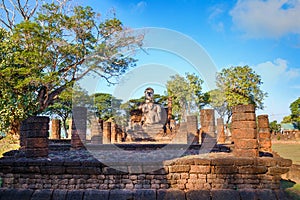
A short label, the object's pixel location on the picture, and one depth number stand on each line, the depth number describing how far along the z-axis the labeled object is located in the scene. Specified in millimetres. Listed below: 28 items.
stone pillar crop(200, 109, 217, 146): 13959
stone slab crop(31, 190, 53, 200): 6301
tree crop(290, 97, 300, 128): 49959
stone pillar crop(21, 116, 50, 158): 7695
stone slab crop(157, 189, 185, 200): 6113
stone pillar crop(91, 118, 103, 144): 16250
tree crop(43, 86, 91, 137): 26991
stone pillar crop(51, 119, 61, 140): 19359
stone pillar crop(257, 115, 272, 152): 9086
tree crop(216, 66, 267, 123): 32344
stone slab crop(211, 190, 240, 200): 6086
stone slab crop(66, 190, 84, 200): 6211
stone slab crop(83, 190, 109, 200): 6180
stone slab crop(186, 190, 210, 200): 6120
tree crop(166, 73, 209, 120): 31127
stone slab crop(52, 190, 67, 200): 6266
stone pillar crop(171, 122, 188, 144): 18433
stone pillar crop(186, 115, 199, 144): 16536
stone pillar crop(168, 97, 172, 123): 27022
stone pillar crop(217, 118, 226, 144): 18523
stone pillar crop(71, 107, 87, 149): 11602
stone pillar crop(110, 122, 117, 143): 23469
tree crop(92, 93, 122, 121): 39191
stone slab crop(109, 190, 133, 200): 6125
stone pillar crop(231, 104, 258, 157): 7057
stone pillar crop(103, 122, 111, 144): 19078
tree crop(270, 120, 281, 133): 56869
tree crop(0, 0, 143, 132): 15078
